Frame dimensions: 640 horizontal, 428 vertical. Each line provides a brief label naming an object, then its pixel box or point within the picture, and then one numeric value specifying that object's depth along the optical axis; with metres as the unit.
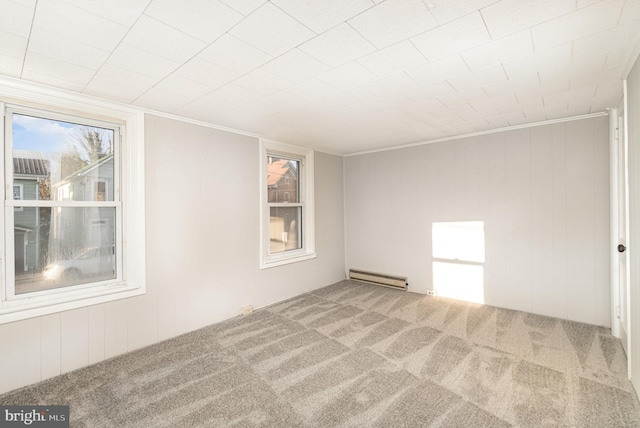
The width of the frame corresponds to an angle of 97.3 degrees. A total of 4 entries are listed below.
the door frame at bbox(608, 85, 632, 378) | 2.66
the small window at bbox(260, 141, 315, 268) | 3.87
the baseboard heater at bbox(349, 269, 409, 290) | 4.47
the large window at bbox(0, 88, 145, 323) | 2.19
